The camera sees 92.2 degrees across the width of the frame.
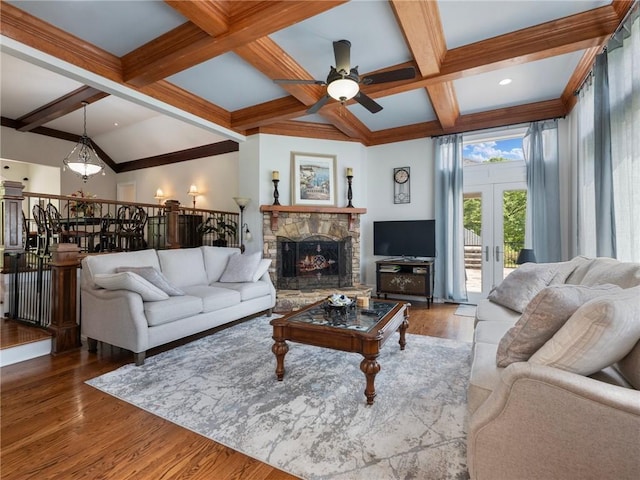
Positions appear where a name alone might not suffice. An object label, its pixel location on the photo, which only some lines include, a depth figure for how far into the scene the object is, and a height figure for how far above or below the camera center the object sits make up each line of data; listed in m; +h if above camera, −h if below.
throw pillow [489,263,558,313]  2.70 -0.40
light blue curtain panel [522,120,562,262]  4.45 +0.74
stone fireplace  5.34 -0.11
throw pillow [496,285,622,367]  1.28 -0.33
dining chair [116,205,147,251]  4.85 +0.24
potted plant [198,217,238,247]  5.74 +0.25
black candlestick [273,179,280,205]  5.27 +0.84
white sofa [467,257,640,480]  1.01 -0.60
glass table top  2.47 -0.66
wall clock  5.68 +1.06
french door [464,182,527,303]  4.91 +0.15
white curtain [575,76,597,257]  3.43 +0.79
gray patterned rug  1.66 -1.14
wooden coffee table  2.19 -0.69
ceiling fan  2.90 +1.58
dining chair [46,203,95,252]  3.87 +0.16
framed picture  5.45 +1.13
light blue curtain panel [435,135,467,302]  5.14 +0.41
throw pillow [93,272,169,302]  2.85 -0.39
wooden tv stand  5.04 -0.61
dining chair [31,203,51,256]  4.09 +0.20
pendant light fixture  5.86 +1.50
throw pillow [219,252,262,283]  4.31 -0.37
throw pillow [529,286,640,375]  1.11 -0.36
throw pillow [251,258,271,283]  4.36 -0.39
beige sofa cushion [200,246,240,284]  4.39 -0.27
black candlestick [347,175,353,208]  5.58 +0.87
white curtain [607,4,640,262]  2.36 +0.89
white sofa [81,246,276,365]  2.85 -0.59
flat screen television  5.29 +0.06
